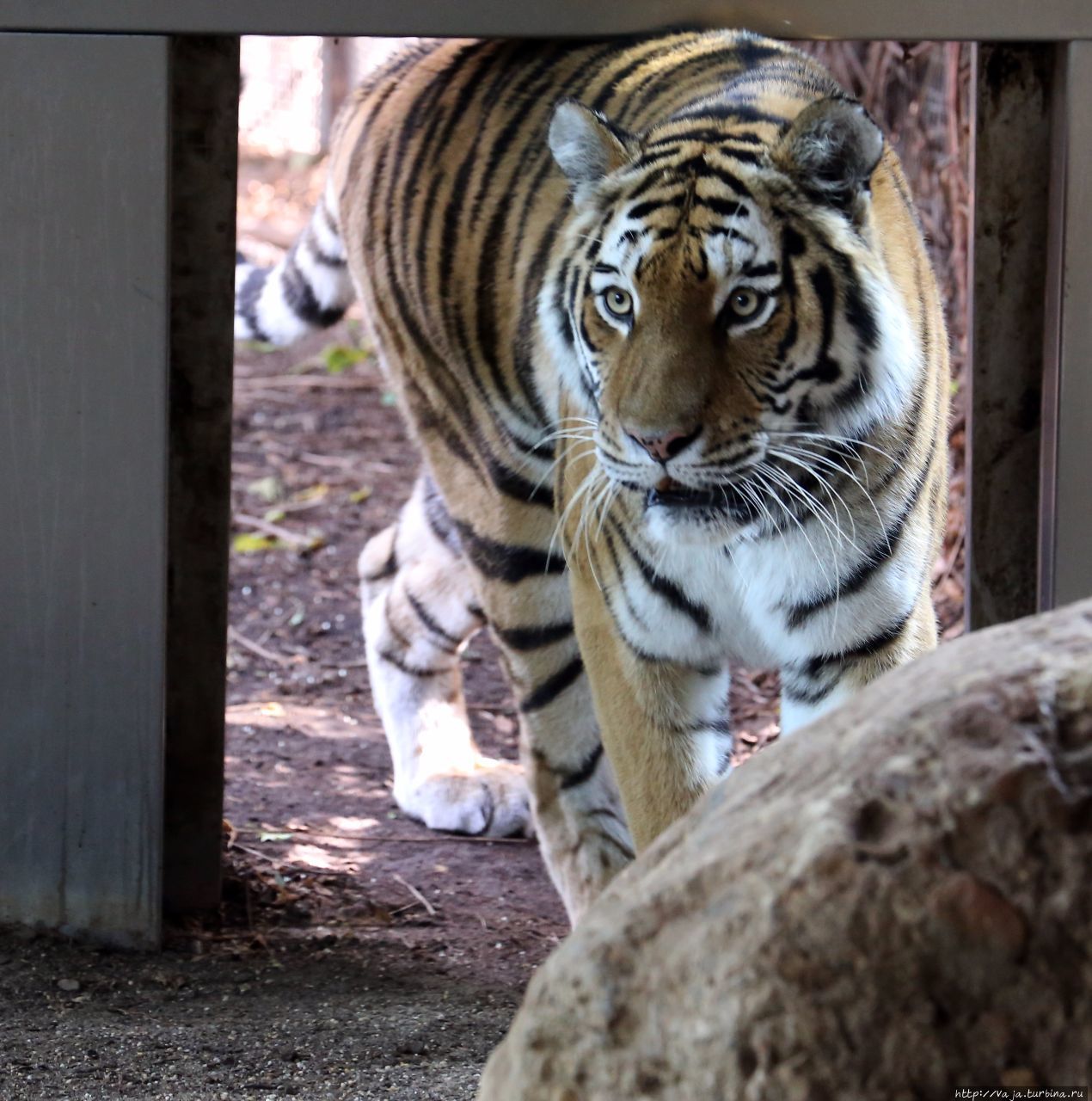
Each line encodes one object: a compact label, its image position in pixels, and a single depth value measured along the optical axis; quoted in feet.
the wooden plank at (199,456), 20.74
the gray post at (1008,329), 20.58
